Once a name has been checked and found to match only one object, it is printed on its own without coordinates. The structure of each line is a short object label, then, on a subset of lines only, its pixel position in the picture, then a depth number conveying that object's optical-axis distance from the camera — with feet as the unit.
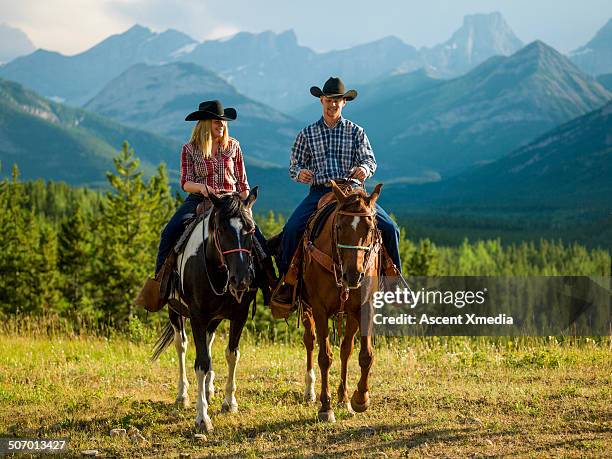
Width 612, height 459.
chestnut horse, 28.86
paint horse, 29.63
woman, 34.01
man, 34.27
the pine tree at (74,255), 209.67
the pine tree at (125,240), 185.88
